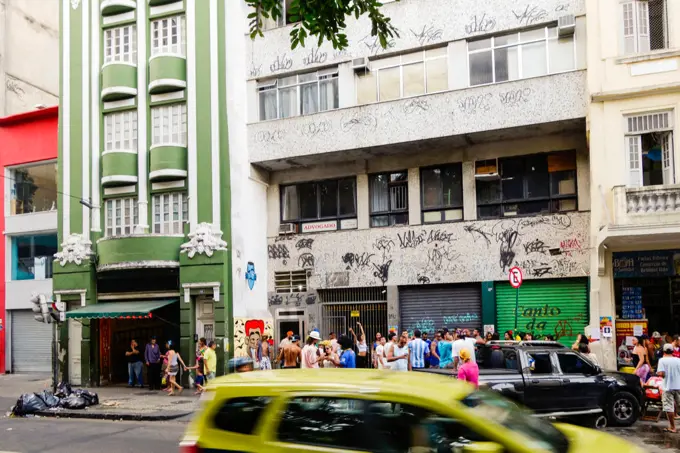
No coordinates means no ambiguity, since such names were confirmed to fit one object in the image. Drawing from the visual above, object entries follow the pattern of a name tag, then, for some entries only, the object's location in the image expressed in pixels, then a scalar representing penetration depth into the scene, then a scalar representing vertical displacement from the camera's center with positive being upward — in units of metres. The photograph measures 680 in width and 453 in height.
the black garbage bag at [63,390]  17.78 -2.95
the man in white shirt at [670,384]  12.55 -2.23
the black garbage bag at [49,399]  17.30 -3.07
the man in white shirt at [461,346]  13.42 -1.61
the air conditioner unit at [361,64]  21.45 +6.22
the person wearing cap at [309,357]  15.45 -1.97
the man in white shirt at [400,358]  16.42 -2.14
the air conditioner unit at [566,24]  18.77 +6.36
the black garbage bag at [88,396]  17.85 -3.13
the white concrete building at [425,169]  19.28 +2.97
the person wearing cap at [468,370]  10.88 -1.64
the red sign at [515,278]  16.34 -0.34
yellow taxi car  5.10 -1.17
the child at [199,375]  20.22 -3.08
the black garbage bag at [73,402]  17.42 -3.19
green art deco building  22.19 +3.02
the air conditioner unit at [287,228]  23.24 +1.35
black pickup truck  12.20 -2.13
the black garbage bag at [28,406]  17.01 -3.16
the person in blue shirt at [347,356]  15.41 -1.96
